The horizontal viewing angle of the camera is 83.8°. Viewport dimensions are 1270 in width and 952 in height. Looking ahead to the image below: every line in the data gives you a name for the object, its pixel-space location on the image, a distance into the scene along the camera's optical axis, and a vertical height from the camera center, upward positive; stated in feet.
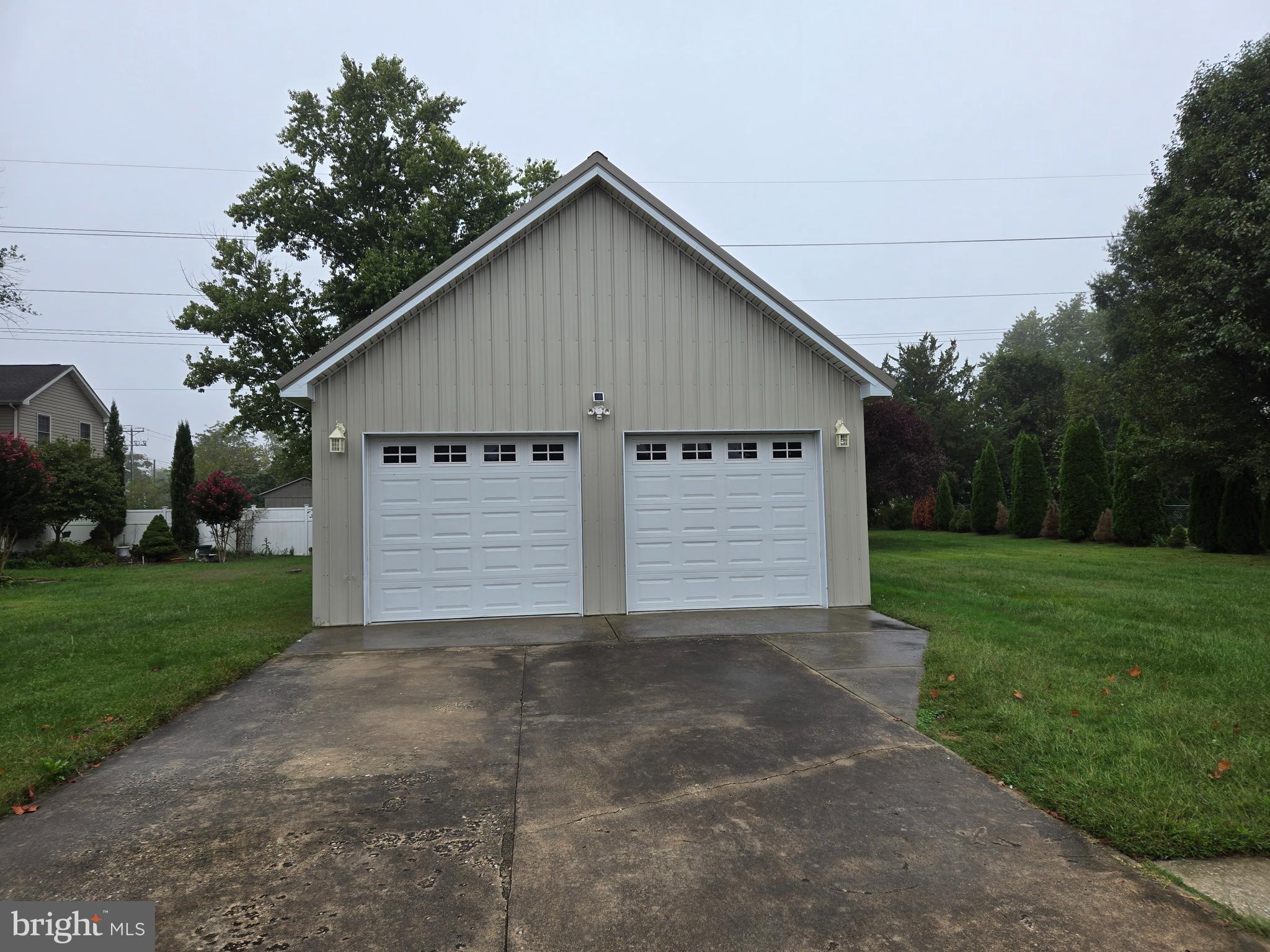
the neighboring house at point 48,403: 75.25 +11.75
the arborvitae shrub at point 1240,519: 55.52 -2.86
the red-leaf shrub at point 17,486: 46.85 +1.42
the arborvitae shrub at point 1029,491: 80.18 -0.51
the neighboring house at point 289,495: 146.61 +1.28
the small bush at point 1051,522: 77.97 -4.00
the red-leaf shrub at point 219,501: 67.67 +0.13
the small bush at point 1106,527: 68.54 -4.11
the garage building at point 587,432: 28.48 +2.64
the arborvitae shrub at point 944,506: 102.12 -2.52
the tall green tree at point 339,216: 64.13 +27.17
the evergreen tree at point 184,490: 74.43 +1.49
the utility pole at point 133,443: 177.01 +16.11
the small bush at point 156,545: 68.49 -4.02
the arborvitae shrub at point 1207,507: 58.08 -1.97
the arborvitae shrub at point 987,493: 90.53 -0.69
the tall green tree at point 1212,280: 45.39 +13.78
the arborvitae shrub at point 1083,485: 70.85 +0.06
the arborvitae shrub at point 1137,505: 63.87 -1.80
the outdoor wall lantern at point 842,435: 30.40 +2.38
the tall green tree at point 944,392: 127.65 +18.53
